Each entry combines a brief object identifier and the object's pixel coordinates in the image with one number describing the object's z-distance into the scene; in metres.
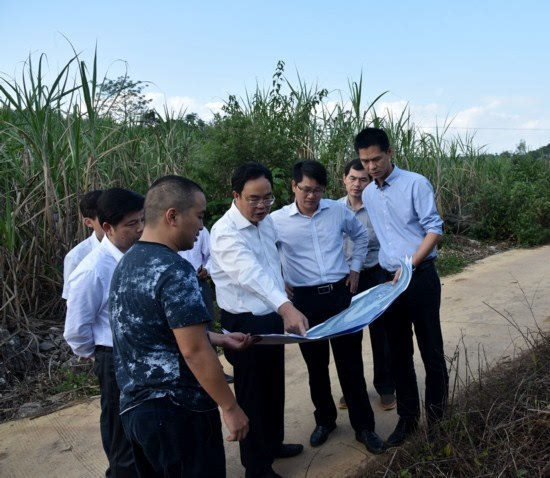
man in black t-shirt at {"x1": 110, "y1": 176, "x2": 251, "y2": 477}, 2.03
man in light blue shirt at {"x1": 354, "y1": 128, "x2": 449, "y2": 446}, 3.38
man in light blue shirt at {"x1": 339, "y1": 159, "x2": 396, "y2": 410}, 4.23
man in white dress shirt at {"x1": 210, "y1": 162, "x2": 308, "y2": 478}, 3.08
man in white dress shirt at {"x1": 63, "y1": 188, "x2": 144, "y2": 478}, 2.85
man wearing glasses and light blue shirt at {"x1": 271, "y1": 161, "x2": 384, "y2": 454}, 3.58
